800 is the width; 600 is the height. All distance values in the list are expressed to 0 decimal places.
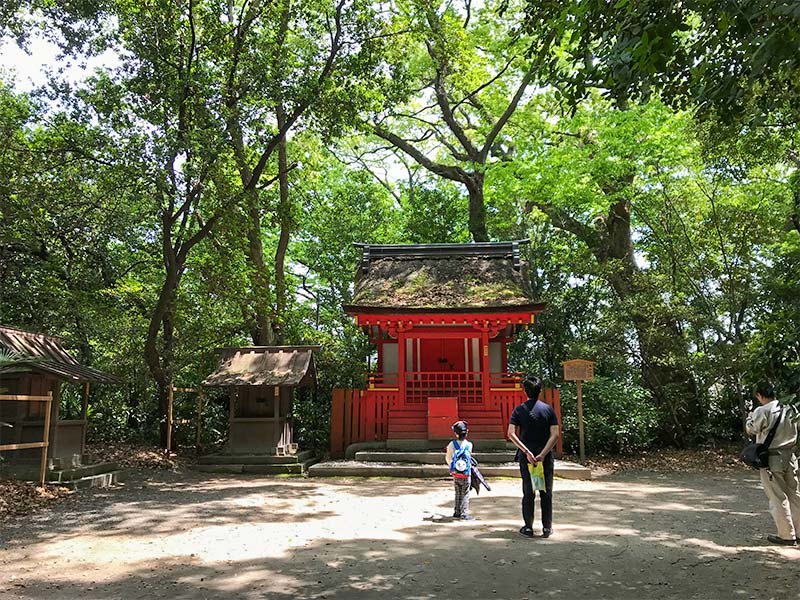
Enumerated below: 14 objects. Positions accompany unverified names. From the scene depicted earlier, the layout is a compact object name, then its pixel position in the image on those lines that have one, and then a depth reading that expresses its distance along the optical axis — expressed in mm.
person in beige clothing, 5082
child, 6402
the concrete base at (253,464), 11164
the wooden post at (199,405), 12648
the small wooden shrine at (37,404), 8664
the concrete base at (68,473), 8547
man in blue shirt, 5281
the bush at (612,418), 13055
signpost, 12023
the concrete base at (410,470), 10500
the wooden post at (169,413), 11799
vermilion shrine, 12664
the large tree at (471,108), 18578
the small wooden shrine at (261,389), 11555
